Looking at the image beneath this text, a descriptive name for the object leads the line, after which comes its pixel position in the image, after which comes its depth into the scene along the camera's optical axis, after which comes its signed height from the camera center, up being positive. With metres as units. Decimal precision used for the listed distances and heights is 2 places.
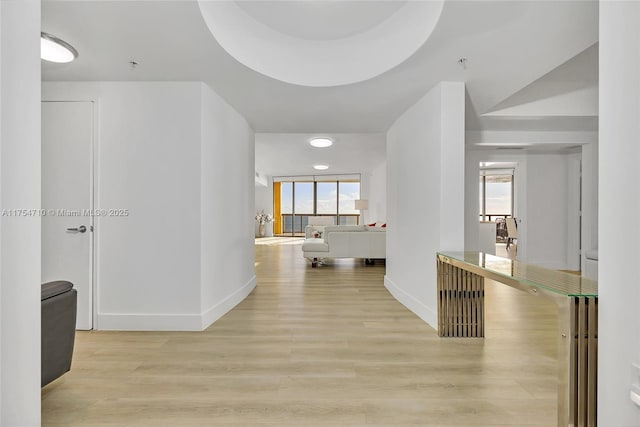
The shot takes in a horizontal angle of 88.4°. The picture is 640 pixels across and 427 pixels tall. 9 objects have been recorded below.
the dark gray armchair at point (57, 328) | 1.74 -0.65
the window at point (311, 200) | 12.78 +0.43
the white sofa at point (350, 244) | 6.15 -0.63
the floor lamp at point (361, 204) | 10.56 +0.23
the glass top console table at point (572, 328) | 1.32 -0.47
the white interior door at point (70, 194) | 2.89 +0.14
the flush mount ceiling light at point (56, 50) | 2.18 +1.11
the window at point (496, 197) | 11.99 +0.55
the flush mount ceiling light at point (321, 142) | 6.59 +1.40
